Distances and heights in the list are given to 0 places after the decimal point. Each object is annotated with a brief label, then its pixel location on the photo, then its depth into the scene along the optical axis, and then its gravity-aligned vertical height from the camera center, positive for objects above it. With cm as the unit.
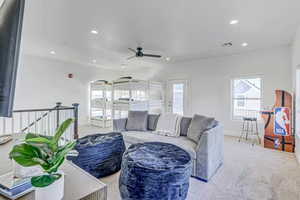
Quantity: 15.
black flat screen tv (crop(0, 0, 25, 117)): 95 +31
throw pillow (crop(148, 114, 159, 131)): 367 -48
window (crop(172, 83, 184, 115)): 642 +20
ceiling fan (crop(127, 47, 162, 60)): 421 +135
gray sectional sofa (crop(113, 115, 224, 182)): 229 -71
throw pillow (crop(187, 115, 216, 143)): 258 -40
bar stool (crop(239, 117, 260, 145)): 478 -77
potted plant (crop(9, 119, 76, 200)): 61 -25
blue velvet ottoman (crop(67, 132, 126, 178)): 224 -82
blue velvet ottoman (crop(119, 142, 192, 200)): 160 -81
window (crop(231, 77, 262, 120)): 481 +24
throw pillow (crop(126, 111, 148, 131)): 361 -46
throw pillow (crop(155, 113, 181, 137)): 314 -49
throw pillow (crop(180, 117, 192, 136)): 314 -46
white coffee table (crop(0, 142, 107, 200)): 73 -45
